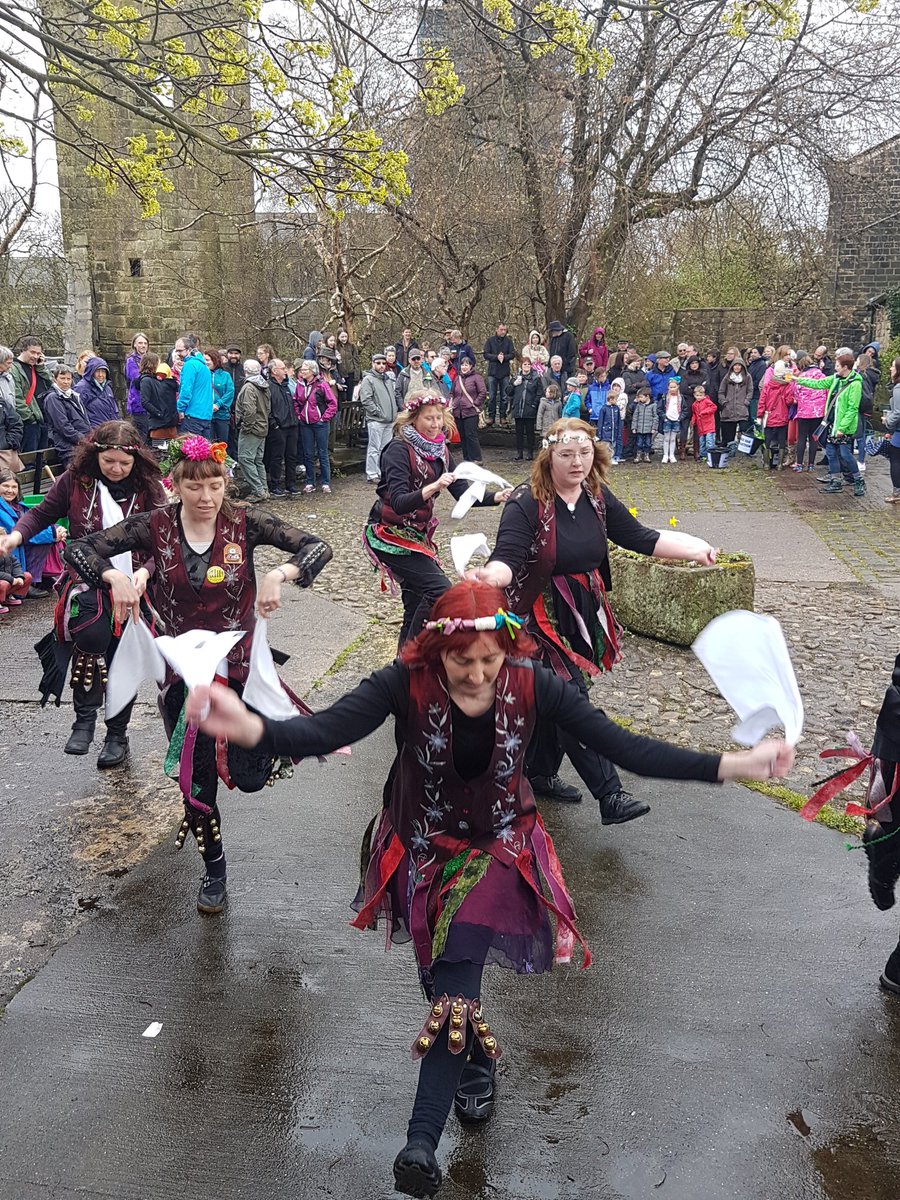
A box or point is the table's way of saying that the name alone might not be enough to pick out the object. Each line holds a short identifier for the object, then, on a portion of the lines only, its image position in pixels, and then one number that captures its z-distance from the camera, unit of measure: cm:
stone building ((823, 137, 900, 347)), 1980
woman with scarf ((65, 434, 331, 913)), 413
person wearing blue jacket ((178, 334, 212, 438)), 1320
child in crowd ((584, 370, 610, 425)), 1662
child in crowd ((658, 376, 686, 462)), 1633
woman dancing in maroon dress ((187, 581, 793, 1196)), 281
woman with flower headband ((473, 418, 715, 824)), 474
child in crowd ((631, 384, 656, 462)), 1654
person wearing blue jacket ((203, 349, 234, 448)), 1354
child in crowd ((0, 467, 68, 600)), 891
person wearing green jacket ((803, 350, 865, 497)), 1352
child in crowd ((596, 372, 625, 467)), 1631
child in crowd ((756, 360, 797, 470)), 1532
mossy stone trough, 734
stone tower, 2153
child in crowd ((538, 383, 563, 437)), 1617
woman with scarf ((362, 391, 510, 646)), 618
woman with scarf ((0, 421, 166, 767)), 526
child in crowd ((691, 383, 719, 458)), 1653
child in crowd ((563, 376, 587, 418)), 1603
